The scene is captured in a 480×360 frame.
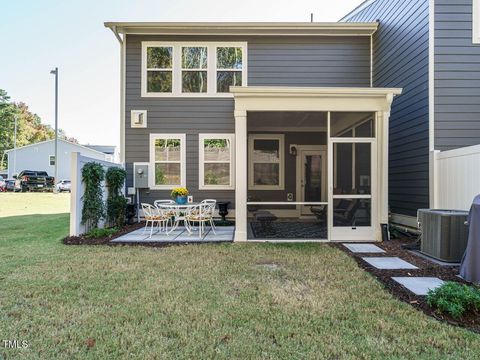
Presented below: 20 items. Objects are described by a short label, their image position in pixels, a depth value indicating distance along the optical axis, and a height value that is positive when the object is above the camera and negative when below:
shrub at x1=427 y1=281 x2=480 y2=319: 2.78 -1.07
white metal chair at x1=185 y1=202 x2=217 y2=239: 6.45 -0.66
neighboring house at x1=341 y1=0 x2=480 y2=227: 5.68 +1.64
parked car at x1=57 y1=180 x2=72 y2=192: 26.63 -0.32
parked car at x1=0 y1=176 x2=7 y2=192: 24.89 -0.33
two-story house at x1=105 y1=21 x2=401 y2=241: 8.46 +2.87
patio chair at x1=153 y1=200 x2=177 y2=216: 6.73 -0.60
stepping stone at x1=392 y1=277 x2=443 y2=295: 3.49 -1.18
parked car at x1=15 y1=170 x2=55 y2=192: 24.44 +0.01
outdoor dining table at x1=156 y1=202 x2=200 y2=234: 6.49 -0.55
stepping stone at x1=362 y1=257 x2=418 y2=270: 4.42 -1.17
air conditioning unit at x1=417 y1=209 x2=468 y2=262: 4.64 -0.77
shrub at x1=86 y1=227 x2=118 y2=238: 6.43 -1.05
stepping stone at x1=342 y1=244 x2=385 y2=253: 5.38 -1.15
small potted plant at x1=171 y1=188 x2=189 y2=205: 6.72 -0.27
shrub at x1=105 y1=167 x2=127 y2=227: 7.53 -0.38
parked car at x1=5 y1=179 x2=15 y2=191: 24.71 -0.17
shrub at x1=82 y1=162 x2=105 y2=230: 6.55 -0.27
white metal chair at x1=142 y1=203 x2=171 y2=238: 6.47 -0.70
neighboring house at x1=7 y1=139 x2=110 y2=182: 32.12 +2.60
